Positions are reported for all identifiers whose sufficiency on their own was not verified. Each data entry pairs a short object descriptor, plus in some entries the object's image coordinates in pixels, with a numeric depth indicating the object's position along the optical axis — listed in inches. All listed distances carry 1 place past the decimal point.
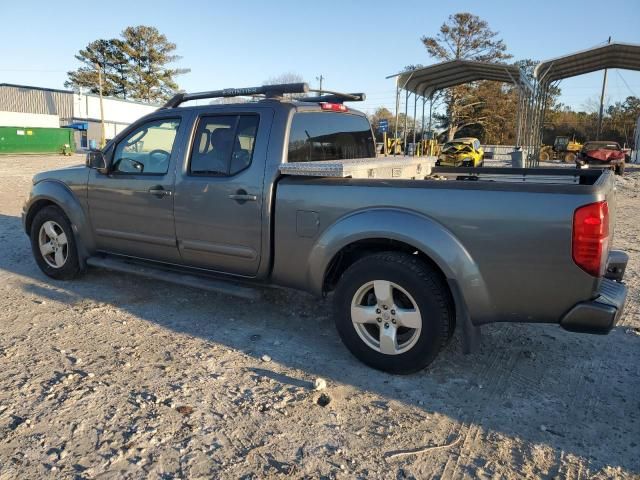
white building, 2043.6
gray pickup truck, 115.2
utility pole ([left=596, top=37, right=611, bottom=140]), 1627.7
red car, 912.5
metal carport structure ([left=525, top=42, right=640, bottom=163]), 719.1
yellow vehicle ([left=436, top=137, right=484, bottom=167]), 980.6
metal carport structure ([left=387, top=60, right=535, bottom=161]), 799.1
